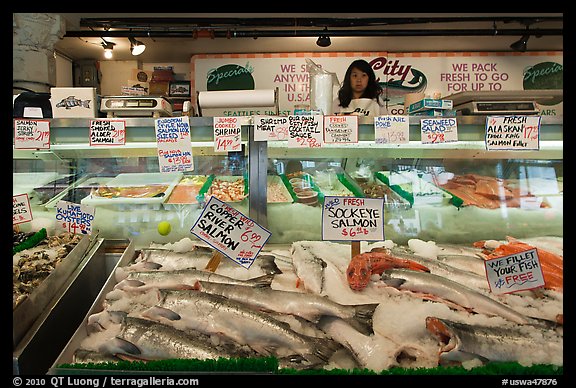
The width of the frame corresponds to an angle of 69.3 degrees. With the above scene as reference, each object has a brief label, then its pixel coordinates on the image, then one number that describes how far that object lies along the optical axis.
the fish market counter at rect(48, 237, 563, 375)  1.61
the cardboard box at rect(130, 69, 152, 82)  8.50
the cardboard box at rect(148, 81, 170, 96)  8.45
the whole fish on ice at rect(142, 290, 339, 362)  1.66
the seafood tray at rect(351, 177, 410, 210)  2.73
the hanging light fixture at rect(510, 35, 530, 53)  7.00
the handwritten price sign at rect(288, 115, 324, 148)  2.29
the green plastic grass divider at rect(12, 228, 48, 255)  2.42
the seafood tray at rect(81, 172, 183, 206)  2.66
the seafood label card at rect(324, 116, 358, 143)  2.29
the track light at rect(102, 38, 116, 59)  7.34
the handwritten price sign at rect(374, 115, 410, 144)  2.29
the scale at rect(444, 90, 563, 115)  2.44
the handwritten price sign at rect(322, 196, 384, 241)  2.11
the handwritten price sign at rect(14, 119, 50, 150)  2.21
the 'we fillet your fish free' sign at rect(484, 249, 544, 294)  1.87
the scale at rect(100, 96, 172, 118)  2.50
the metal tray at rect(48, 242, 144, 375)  1.47
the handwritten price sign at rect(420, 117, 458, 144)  2.29
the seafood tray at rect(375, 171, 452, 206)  2.75
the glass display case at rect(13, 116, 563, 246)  2.63
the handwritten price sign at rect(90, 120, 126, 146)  2.26
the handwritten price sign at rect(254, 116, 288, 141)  2.28
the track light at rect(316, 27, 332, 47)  6.59
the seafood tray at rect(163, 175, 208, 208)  2.67
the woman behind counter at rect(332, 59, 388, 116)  5.23
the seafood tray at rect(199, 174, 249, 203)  2.56
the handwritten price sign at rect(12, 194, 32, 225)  2.38
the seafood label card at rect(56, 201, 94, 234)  2.58
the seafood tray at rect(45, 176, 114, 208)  2.69
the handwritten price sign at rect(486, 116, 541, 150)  2.26
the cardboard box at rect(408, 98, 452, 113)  2.36
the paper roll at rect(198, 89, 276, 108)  2.78
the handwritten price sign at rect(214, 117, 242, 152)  2.27
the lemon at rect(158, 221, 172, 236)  2.70
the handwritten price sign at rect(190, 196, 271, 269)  2.03
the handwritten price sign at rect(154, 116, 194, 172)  2.26
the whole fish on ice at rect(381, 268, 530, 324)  1.89
